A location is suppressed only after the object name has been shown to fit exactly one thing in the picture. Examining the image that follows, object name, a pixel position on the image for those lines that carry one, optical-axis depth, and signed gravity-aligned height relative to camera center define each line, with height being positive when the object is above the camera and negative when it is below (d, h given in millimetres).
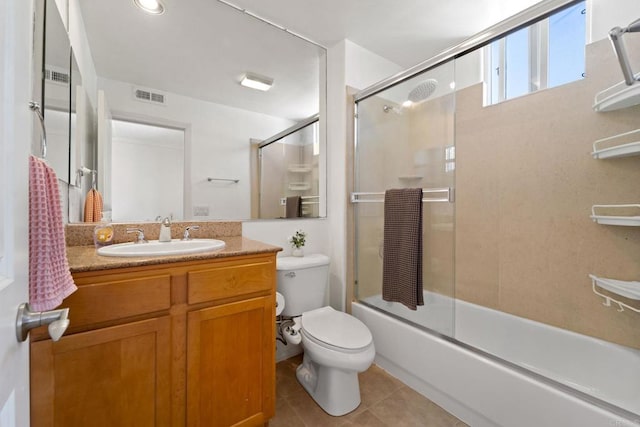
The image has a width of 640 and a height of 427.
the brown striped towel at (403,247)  1709 -239
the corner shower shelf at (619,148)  1178 +296
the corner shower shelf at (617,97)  1145 +521
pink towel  507 -64
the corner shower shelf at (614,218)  1192 -26
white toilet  1379 -687
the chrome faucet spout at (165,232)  1360 -108
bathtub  1098 -803
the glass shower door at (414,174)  1750 +273
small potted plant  1922 -236
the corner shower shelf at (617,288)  1183 -355
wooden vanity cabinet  867 -515
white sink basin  1073 -167
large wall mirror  1430 +654
